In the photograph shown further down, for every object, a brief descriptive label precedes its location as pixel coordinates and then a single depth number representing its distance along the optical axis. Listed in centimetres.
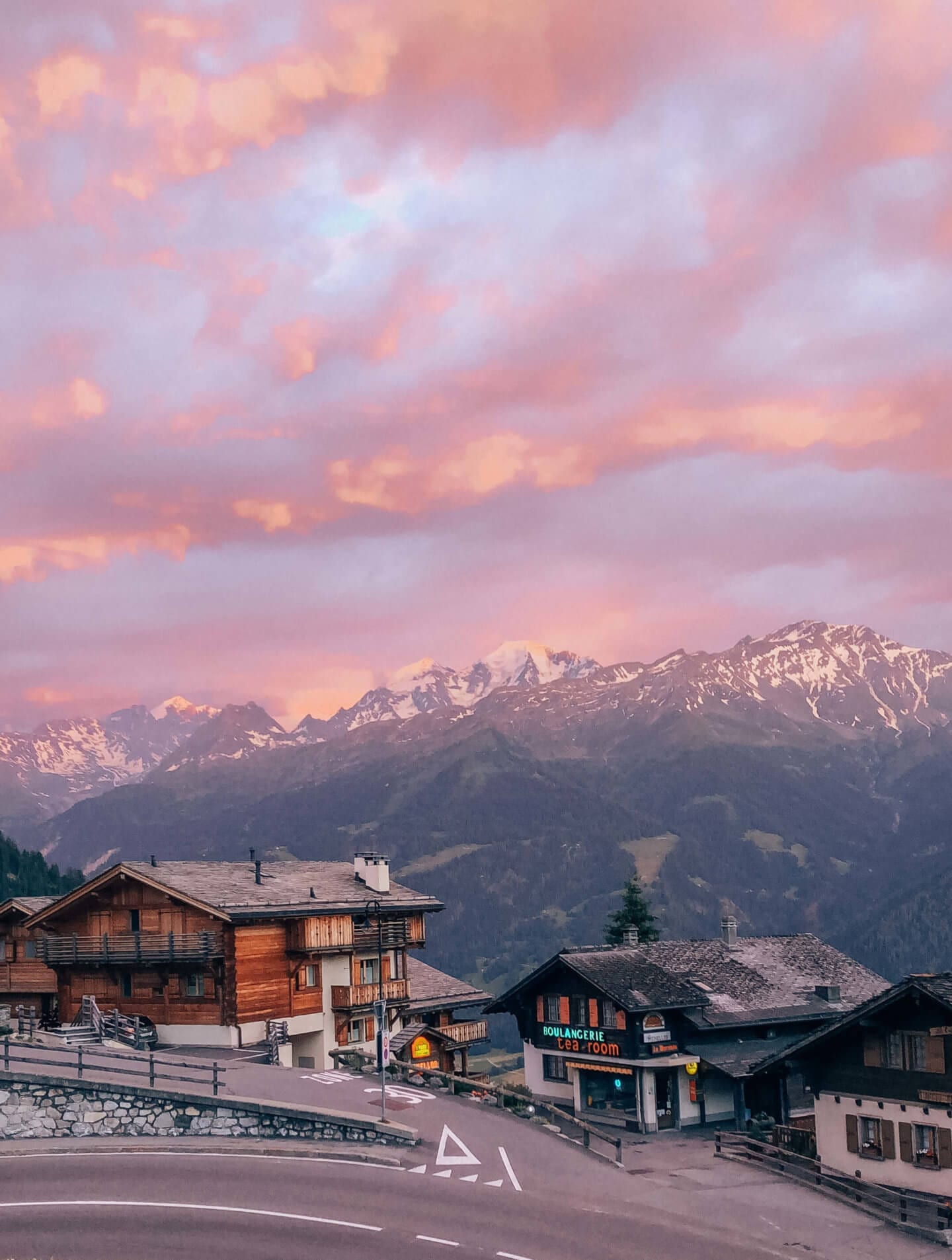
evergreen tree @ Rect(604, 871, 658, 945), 10181
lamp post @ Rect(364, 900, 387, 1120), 4298
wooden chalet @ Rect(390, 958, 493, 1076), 6562
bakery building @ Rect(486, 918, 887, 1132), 6288
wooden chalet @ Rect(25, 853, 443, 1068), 6022
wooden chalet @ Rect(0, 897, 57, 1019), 6944
